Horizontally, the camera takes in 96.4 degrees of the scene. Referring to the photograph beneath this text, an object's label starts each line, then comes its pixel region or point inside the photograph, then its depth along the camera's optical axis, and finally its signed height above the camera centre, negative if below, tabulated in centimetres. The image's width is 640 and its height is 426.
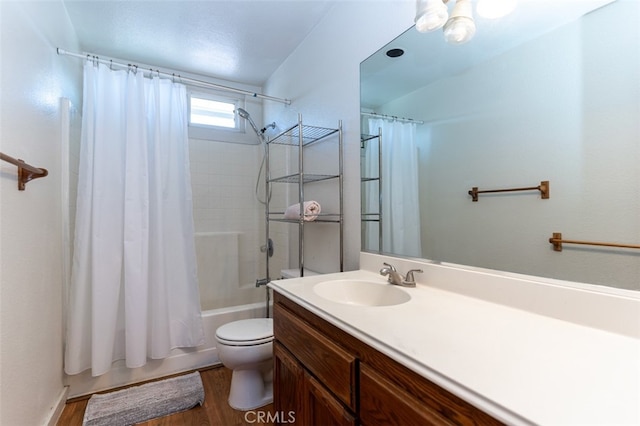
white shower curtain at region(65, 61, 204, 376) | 172 -7
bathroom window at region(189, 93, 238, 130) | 264 +101
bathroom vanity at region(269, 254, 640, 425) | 46 -29
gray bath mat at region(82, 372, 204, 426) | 155 -108
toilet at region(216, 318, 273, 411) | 162 -82
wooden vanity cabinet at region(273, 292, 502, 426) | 56 -43
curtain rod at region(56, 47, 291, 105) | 164 +96
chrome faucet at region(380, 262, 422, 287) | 114 -25
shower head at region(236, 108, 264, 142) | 259 +91
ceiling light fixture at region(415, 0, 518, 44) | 101 +73
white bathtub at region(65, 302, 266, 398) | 177 -100
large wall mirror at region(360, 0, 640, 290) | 74 +24
